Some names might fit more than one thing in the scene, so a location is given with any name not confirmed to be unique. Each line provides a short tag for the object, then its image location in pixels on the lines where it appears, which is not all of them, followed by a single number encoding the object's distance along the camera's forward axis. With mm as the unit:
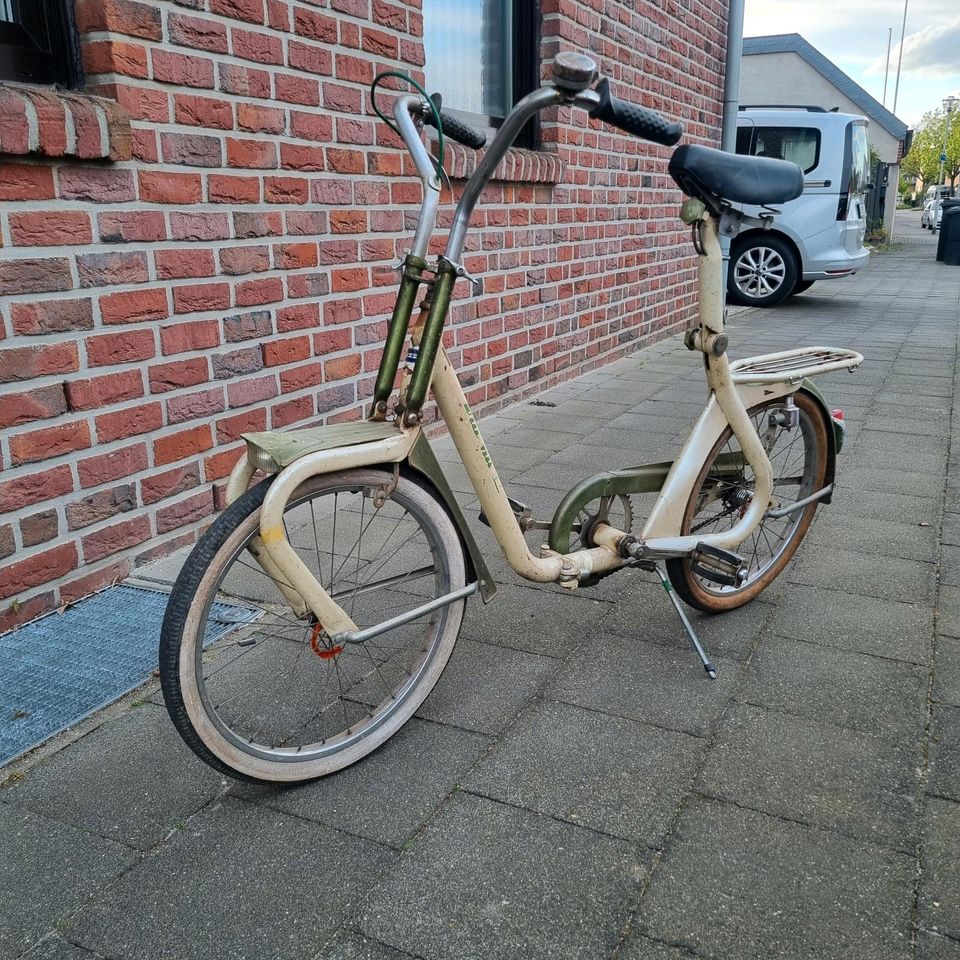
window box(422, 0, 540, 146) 5000
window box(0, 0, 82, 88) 2738
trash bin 16922
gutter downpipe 8594
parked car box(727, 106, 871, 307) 10516
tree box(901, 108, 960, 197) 64688
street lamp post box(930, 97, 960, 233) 33469
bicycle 1923
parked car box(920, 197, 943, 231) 31812
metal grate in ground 2326
